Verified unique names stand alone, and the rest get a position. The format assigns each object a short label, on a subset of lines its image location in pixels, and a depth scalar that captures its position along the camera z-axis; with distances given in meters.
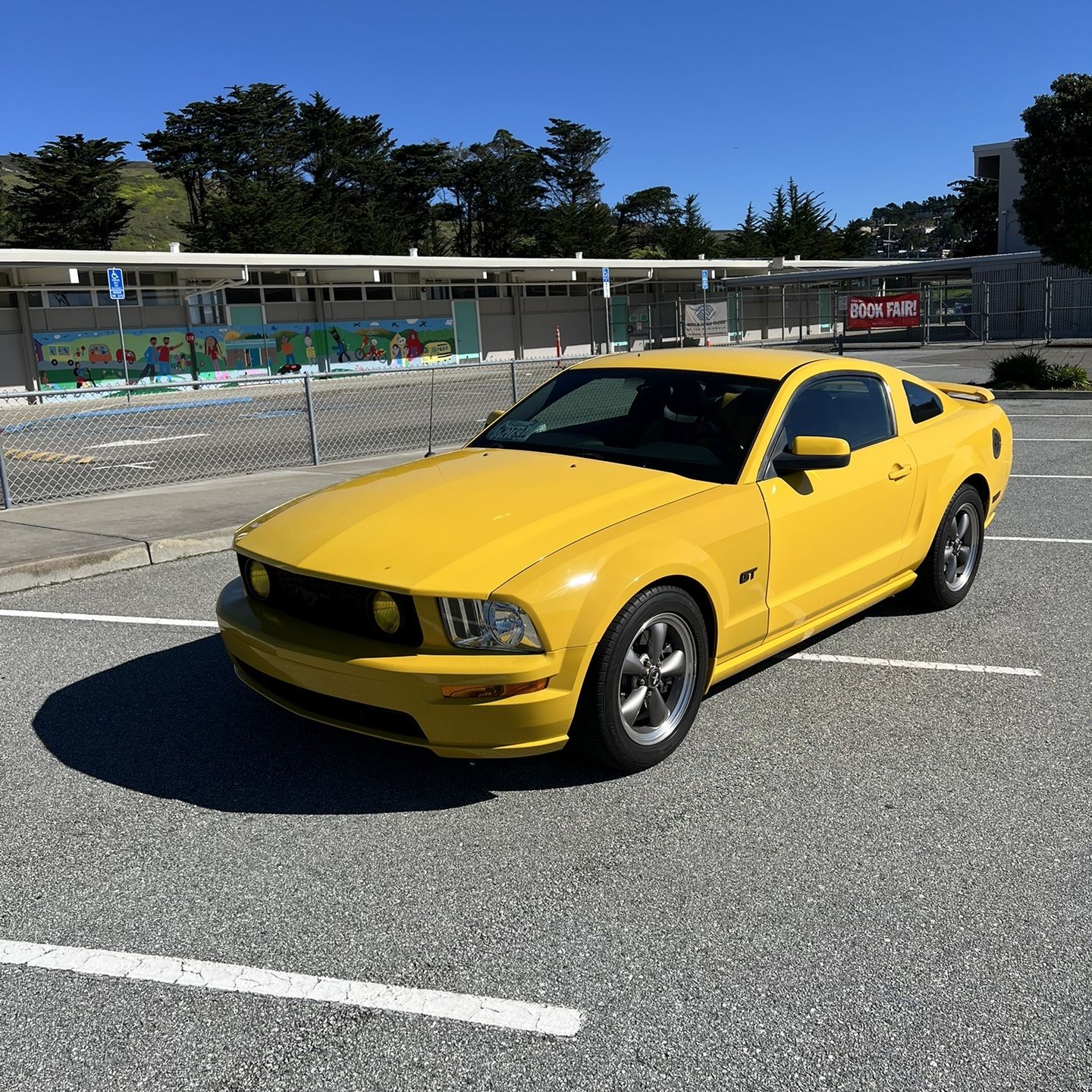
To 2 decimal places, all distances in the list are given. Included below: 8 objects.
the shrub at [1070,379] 18.03
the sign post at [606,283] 32.56
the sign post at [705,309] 41.66
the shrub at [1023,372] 18.47
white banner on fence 44.34
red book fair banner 35.69
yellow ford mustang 3.58
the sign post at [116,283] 23.94
